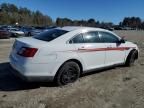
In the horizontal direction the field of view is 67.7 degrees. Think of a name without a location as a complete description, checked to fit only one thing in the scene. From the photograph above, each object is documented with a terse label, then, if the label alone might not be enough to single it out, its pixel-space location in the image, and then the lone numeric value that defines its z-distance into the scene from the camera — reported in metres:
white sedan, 2.58
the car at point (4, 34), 11.39
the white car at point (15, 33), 12.85
